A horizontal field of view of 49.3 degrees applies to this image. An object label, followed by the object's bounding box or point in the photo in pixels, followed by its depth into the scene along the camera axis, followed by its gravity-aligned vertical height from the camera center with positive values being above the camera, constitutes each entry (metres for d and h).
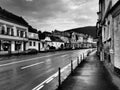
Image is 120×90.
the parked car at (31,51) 35.62 -1.19
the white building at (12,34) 31.53 +3.59
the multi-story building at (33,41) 44.19 +2.09
